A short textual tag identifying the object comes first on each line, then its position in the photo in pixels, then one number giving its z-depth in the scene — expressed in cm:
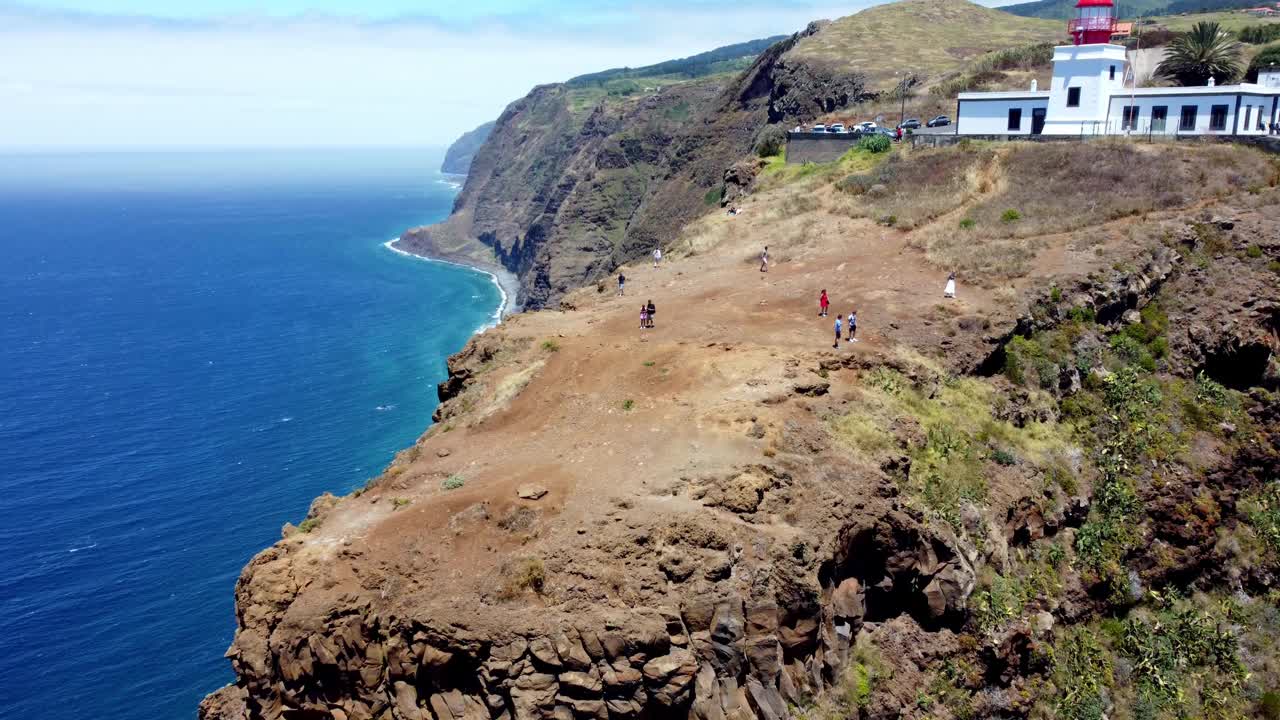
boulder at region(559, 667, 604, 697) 1830
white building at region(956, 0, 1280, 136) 5278
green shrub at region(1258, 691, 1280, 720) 2991
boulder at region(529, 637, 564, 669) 1852
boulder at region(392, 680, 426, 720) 1898
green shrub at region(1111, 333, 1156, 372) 3803
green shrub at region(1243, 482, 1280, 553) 3484
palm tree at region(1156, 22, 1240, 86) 6097
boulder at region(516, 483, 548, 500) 2239
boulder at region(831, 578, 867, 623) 2347
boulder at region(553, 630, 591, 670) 1852
